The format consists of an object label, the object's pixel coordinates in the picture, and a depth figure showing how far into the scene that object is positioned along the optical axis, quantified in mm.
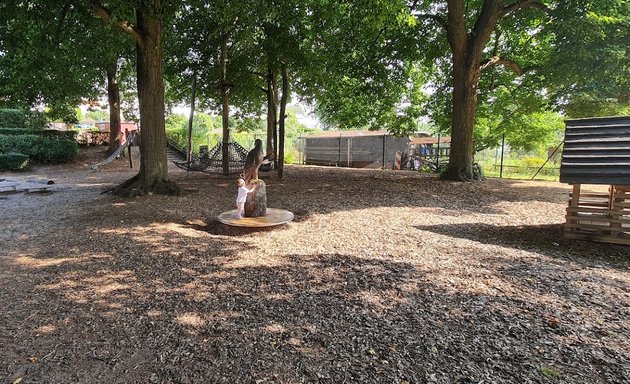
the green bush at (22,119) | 18469
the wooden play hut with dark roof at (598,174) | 4910
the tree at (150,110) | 8523
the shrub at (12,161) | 15539
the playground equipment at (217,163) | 13641
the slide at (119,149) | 16203
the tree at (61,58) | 8680
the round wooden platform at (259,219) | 5797
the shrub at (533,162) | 24047
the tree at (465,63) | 10633
